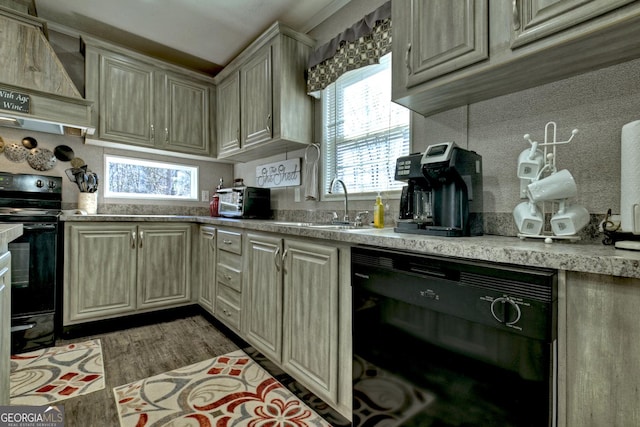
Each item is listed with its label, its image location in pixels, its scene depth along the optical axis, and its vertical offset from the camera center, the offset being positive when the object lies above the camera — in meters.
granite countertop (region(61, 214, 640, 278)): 0.71 -0.10
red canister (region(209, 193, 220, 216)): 3.20 +0.06
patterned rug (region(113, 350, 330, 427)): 1.50 -1.02
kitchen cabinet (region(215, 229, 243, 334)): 2.22 -0.52
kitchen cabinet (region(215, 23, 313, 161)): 2.43 +1.01
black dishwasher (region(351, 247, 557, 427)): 0.81 -0.41
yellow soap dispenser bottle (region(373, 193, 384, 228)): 1.91 -0.01
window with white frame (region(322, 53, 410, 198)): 2.02 +0.60
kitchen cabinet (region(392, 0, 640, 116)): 0.98 +0.63
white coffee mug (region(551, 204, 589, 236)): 1.05 -0.02
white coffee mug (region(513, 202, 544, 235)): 1.14 -0.02
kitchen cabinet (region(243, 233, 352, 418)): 1.41 -0.53
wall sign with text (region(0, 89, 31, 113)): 2.23 +0.81
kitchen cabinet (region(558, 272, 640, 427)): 0.69 -0.33
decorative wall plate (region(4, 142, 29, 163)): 2.57 +0.49
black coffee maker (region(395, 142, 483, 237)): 1.25 +0.11
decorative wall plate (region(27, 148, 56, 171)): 2.67 +0.45
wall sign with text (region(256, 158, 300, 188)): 2.74 +0.37
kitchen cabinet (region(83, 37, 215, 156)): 2.73 +1.09
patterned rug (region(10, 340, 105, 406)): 1.66 -1.01
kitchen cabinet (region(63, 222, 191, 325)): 2.41 -0.49
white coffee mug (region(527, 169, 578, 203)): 1.03 +0.10
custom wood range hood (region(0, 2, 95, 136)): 2.28 +0.99
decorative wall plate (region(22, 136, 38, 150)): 2.64 +0.59
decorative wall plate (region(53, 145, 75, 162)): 2.79 +0.53
